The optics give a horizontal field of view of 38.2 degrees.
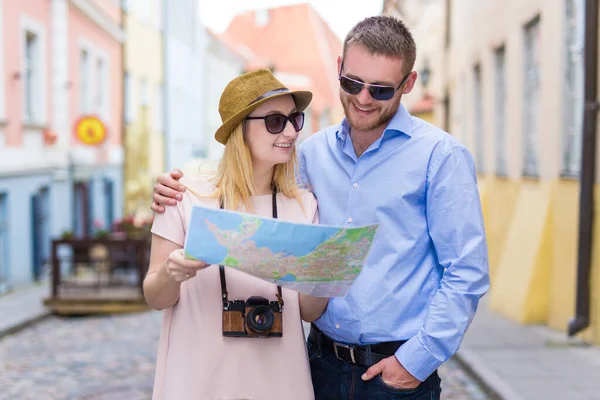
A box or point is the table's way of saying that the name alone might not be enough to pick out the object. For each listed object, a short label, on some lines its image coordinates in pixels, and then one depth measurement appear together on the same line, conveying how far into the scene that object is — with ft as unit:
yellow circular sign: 54.90
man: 8.56
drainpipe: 26.94
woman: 8.51
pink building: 45.24
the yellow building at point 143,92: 76.87
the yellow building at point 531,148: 30.76
